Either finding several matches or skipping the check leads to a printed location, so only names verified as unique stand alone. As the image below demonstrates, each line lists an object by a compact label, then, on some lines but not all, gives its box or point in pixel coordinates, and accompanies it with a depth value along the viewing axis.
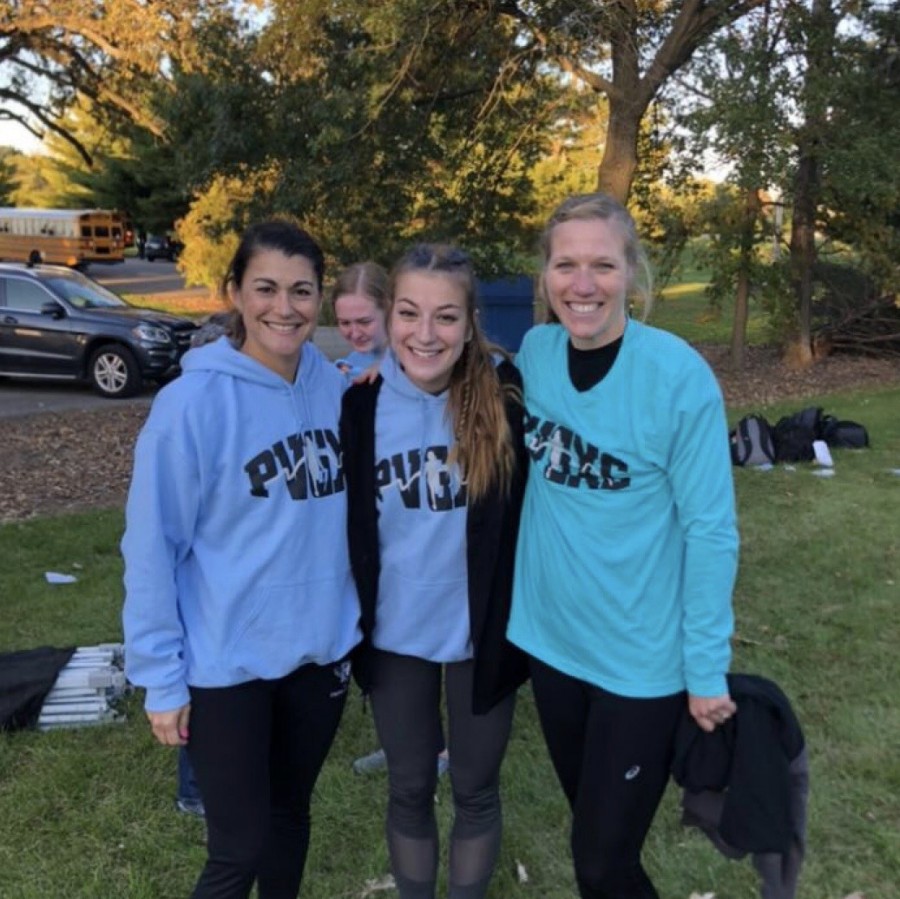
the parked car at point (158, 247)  50.75
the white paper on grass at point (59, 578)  5.71
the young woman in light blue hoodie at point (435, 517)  2.31
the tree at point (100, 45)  14.54
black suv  12.70
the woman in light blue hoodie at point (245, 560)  2.10
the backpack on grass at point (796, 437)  9.04
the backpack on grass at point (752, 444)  8.79
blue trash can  16.36
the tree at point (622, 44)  10.91
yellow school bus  40.00
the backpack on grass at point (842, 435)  9.48
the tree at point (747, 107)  10.57
